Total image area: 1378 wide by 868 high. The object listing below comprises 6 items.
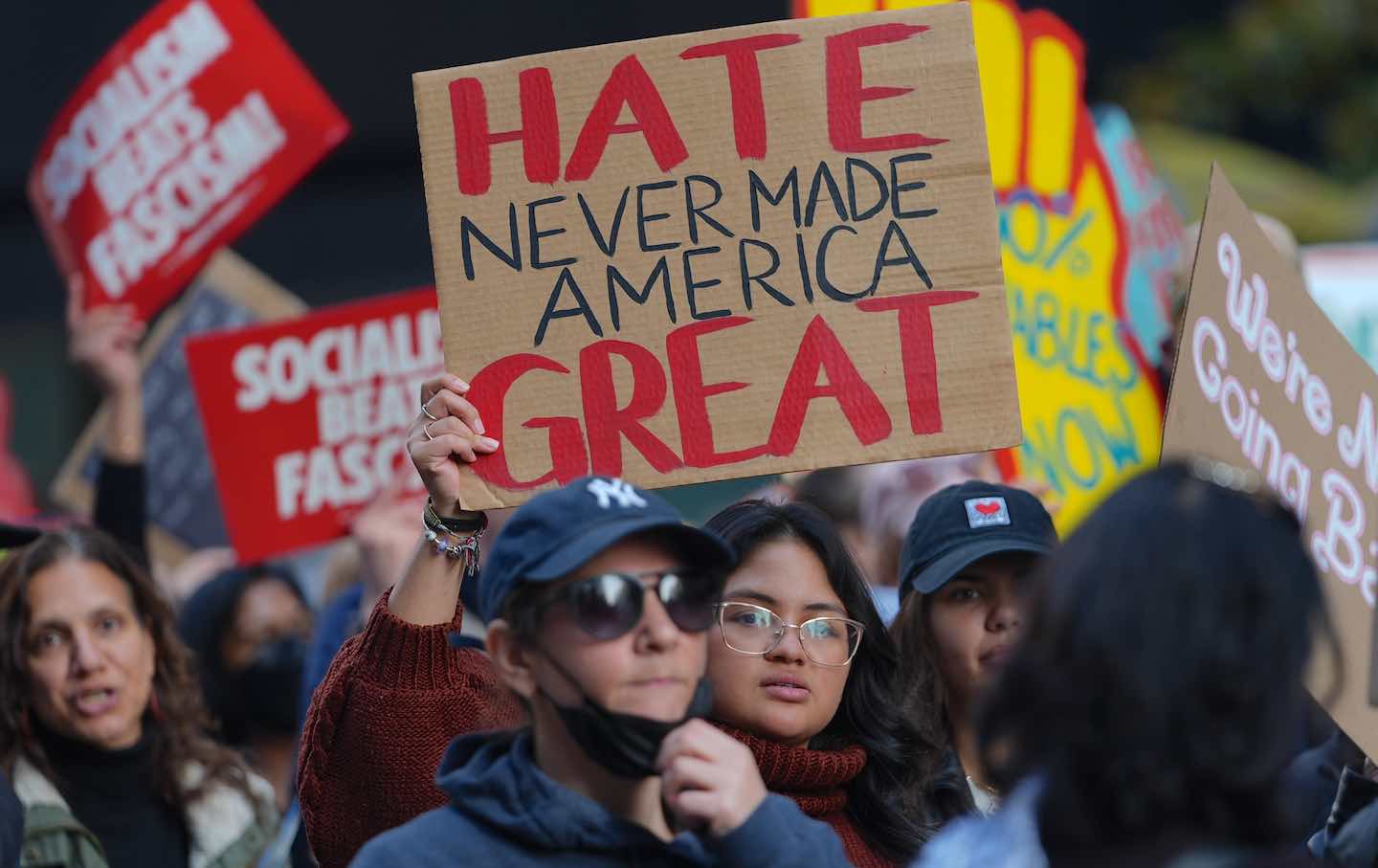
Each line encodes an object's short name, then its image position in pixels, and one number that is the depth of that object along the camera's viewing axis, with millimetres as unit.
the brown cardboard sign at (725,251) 6203
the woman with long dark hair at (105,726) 8117
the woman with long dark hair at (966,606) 6926
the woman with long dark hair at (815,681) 6246
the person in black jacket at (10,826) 6480
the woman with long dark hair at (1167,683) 3943
